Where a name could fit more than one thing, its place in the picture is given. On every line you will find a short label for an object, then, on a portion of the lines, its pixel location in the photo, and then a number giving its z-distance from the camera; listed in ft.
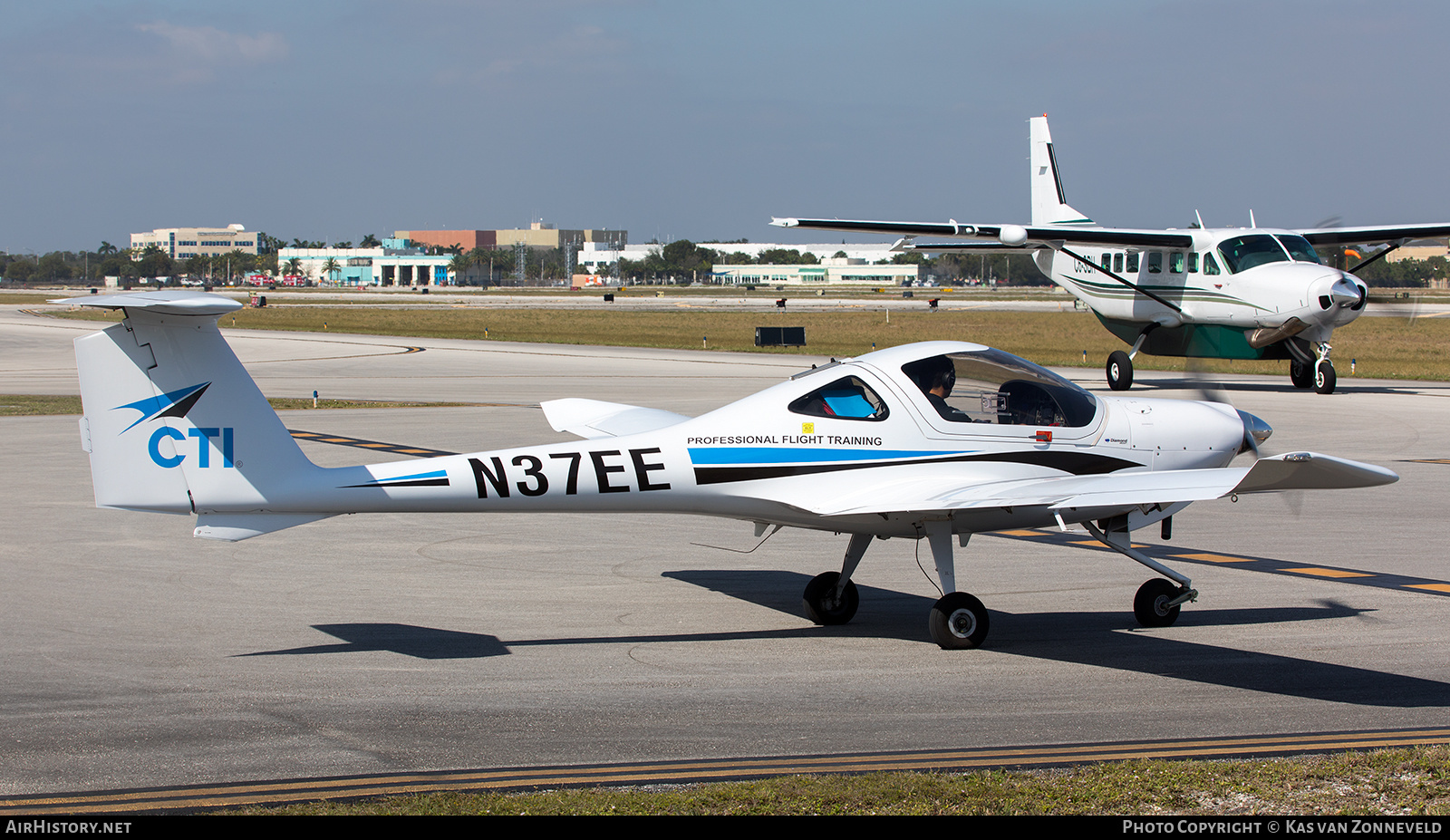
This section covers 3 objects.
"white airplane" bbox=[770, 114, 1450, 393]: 195.72
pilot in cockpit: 65.10
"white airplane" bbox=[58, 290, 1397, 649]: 54.08
